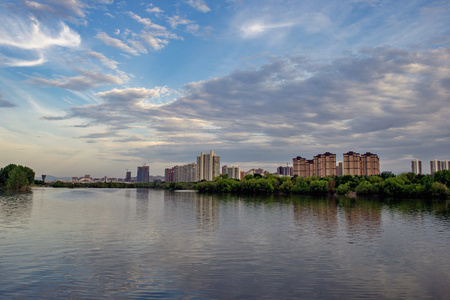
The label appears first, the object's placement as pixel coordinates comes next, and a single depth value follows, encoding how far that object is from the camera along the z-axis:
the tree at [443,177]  107.12
